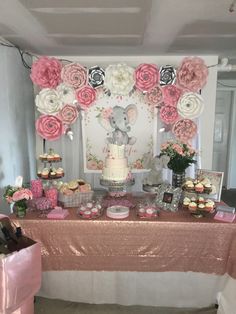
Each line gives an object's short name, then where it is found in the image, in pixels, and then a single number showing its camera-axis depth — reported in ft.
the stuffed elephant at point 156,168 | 6.58
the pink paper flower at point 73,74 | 7.86
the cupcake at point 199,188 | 5.89
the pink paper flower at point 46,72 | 7.61
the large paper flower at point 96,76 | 7.98
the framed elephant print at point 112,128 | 8.53
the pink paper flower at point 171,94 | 7.99
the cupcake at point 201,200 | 5.79
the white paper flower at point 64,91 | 8.05
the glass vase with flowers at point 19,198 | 5.74
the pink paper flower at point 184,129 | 8.18
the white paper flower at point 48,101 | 7.91
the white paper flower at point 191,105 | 7.87
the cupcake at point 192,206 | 5.75
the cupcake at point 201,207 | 5.72
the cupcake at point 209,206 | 5.72
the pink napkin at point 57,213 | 5.80
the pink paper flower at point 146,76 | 7.72
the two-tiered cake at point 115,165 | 6.24
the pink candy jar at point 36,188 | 6.55
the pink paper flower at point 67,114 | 8.17
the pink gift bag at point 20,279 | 4.49
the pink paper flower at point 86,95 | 8.05
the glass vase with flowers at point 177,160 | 6.63
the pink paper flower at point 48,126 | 8.06
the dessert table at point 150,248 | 5.67
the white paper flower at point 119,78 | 7.69
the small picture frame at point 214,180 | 6.39
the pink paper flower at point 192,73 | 7.53
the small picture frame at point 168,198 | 6.23
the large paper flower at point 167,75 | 7.90
